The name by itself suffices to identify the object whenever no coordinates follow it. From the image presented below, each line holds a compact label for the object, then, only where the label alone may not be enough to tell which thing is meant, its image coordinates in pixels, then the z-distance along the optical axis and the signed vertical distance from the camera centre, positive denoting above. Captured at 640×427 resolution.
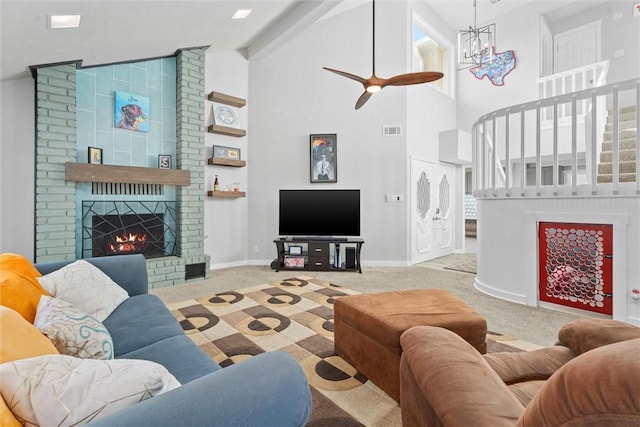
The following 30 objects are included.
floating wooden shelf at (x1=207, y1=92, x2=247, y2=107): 4.88 +1.79
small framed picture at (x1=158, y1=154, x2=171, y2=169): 4.34 +0.69
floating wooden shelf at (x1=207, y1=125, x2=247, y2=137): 4.85 +1.28
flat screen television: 4.94 -0.04
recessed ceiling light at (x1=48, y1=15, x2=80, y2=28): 2.47 +1.56
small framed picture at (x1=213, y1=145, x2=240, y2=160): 4.95 +0.95
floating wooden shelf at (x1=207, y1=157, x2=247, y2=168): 4.85 +0.77
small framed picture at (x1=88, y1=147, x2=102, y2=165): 3.79 +0.67
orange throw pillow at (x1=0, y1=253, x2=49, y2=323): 1.29 -0.35
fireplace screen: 3.84 -0.24
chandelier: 4.39 +2.34
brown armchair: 0.45 -0.46
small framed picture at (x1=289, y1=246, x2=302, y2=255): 4.88 -0.62
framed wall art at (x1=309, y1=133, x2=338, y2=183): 5.32 +0.95
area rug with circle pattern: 1.57 -0.97
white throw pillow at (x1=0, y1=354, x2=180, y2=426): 0.65 -0.39
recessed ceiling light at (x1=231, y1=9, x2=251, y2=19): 3.92 +2.53
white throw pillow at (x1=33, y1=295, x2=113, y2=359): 1.14 -0.46
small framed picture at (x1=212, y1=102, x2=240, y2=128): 4.99 +1.56
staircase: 3.67 +0.88
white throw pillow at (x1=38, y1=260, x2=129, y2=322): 1.71 -0.45
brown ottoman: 1.62 -0.63
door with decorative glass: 5.55 +0.01
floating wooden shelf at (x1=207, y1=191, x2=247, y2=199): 4.83 +0.25
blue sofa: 0.59 -0.39
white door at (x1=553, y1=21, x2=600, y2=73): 6.00 +3.28
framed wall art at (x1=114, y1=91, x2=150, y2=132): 4.02 +1.31
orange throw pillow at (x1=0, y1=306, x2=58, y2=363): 0.80 -0.37
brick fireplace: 3.40 +0.43
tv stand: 4.77 -0.70
